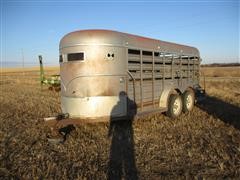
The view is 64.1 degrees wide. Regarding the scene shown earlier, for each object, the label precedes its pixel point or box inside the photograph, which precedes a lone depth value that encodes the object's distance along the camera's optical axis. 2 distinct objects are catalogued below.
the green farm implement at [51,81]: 12.80
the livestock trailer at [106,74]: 4.49
